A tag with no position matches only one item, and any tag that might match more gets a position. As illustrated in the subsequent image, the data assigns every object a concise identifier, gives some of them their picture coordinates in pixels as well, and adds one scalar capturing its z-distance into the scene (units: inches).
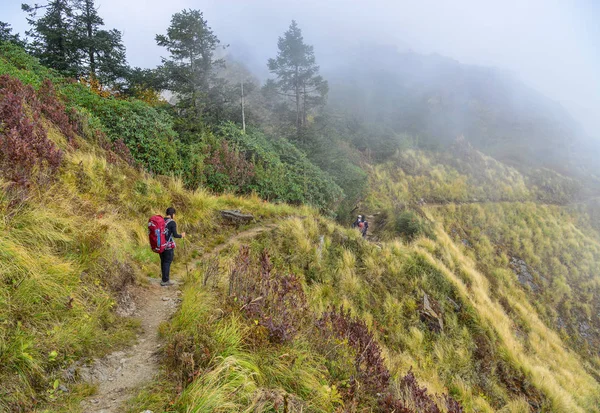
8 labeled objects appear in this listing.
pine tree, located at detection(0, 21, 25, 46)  729.6
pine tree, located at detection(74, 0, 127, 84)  754.8
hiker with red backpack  229.0
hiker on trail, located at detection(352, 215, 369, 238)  556.4
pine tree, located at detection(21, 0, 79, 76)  721.6
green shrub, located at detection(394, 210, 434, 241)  575.6
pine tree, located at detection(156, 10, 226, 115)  604.7
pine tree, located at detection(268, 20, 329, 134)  864.3
